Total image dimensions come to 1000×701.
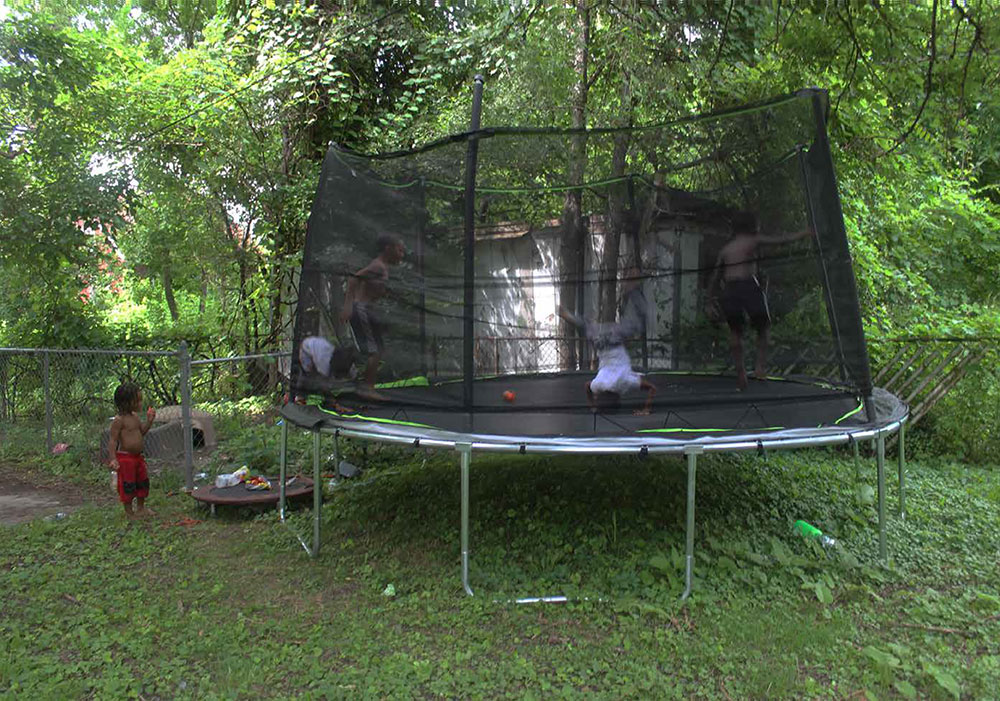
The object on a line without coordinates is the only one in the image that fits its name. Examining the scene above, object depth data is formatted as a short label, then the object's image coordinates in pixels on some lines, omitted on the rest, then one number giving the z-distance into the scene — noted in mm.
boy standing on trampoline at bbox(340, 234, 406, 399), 3910
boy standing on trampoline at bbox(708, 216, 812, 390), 3889
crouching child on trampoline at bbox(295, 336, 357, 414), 3996
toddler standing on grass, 4305
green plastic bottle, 3611
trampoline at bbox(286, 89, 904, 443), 3627
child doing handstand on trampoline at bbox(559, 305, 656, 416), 3709
